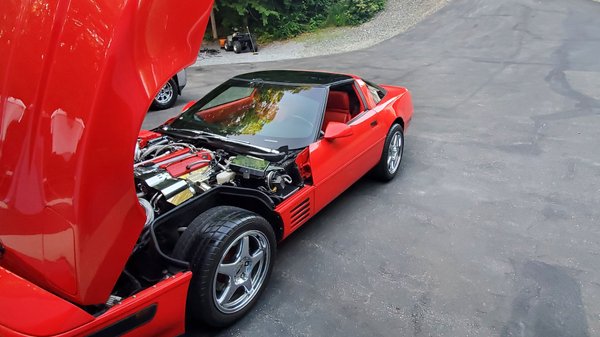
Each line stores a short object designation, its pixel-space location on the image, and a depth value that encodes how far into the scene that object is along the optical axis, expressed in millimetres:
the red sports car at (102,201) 1743
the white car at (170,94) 7553
